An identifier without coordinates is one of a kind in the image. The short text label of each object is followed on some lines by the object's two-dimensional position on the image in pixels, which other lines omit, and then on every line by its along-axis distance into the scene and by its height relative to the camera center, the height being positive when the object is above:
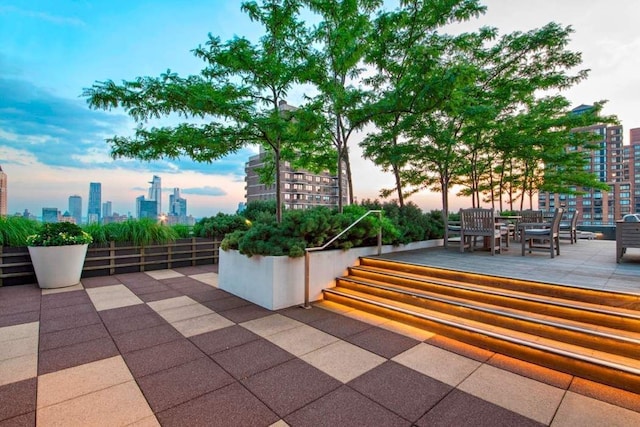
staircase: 2.33 -1.11
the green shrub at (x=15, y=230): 5.81 -0.31
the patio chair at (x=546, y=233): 5.50 -0.37
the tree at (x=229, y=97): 5.39 +2.40
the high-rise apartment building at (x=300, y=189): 81.00 +8.40
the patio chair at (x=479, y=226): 5.89 -0.22
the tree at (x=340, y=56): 5.95 +3.68
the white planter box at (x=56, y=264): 5.36 -0.97
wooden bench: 4.74 -0.35
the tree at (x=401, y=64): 5.36 +4.05
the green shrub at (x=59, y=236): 5.50 -0.41
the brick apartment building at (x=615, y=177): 40.72 +6.66
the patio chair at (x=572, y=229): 7.46 -0.44
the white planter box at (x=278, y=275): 4.25 -1.00
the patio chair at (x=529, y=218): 8.41 -0.07
